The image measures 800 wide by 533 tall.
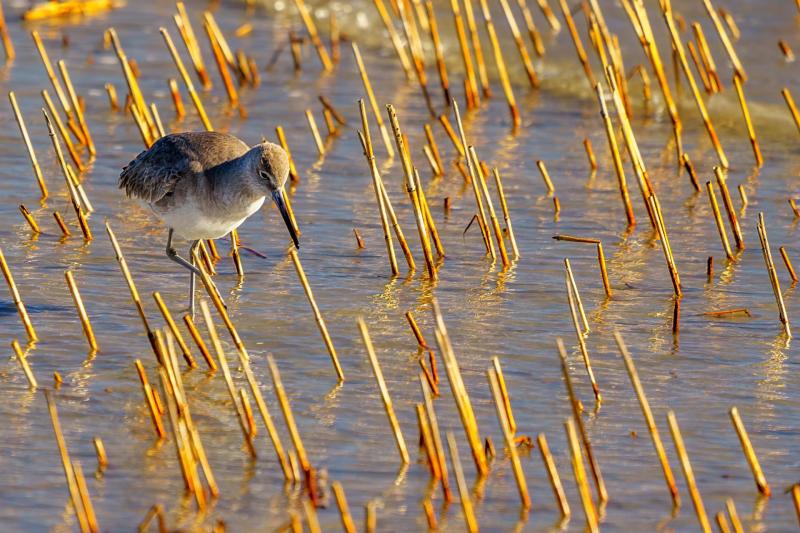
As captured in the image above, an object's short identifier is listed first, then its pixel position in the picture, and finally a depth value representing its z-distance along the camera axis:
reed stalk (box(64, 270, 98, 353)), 12.91
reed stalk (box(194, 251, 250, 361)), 13.35
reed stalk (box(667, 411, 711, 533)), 9.88
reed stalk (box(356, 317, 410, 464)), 11.16
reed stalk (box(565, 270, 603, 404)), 12.77
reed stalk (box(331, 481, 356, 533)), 9.51
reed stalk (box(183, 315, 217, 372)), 13.34
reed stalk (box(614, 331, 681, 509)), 10.46
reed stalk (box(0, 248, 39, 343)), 14.05
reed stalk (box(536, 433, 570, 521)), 10.40
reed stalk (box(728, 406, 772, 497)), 10.54
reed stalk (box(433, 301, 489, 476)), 10.48
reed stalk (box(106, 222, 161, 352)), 12.16
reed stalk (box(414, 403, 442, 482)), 10.76
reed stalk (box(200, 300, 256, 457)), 11.20
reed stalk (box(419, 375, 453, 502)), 10.39
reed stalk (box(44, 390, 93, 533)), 9.77
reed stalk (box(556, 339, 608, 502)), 10.30
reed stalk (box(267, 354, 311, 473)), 10.58
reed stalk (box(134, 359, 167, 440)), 11.66
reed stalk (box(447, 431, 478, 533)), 9.83
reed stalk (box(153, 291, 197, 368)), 12.41
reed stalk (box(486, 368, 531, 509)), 10.36
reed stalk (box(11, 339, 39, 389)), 12.59
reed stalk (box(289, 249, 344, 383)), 13.01
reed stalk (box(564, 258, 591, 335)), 13.75
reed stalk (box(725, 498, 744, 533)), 9.35
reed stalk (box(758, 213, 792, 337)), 14.77
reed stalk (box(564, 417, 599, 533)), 9.95
